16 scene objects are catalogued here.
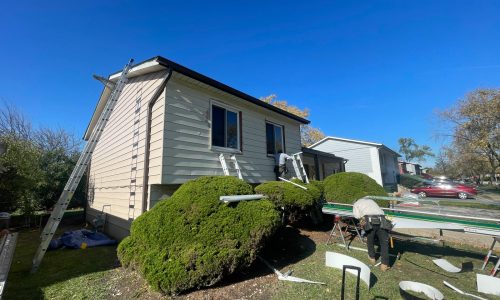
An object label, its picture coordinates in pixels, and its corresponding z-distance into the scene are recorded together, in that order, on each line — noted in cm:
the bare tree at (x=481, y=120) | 1598
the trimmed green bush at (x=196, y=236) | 369
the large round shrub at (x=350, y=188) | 784
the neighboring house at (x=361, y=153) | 2397
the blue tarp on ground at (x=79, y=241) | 695
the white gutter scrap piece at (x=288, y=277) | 407
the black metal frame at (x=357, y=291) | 266
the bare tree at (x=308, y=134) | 3551
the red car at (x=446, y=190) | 2177
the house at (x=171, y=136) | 631
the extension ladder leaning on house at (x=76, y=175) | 514
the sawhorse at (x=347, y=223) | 641
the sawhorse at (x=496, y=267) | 443
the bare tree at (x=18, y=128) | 1956
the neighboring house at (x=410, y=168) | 5919
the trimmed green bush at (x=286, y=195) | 593
